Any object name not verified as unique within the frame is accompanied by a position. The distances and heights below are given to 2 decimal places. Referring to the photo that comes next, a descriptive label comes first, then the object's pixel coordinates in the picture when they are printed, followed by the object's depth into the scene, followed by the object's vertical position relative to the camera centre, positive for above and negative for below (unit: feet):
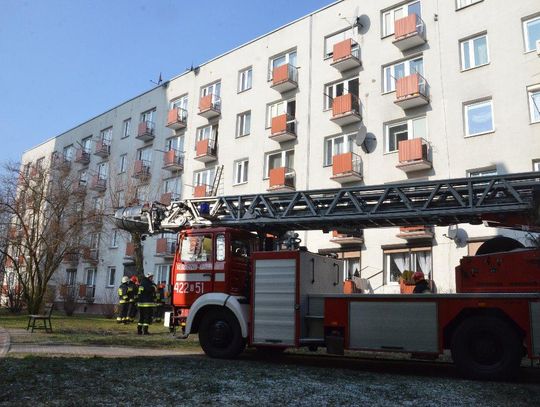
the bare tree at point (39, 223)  86.94 +13.30
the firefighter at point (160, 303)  55.09 +0.32
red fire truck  26.86 +1.91
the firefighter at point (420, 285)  33.71 +1.85
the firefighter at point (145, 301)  50.37 +0.42
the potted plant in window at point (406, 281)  57.79 +3.54
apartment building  63.31 +28.94
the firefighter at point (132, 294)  56.75 +1.22
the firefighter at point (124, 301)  56.54 +0.42
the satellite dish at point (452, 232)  62.28 +9.72
